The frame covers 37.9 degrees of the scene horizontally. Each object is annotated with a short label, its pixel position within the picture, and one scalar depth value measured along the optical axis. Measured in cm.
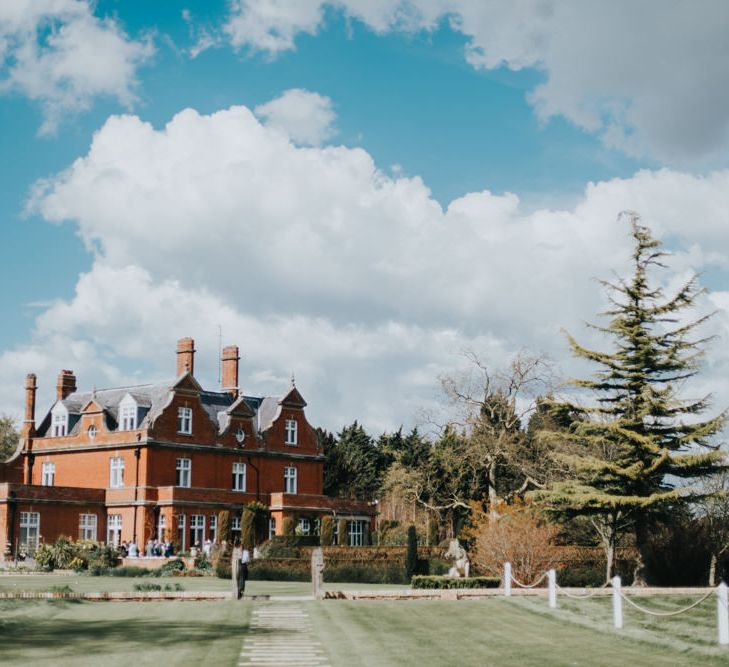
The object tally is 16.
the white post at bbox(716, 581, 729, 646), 1864
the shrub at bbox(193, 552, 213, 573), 4600
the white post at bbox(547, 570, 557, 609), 2688
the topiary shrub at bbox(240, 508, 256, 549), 5484
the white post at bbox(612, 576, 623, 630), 2205
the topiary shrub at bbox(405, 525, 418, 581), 4303
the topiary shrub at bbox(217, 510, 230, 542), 5662
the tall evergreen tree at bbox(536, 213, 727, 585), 3656
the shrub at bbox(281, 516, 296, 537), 5809
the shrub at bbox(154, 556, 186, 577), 4509
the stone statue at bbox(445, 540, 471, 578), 3584
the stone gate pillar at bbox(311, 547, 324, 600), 2970
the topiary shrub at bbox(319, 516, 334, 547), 5575
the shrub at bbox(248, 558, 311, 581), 4391
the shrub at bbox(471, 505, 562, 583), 3684
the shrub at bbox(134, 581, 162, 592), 3097
